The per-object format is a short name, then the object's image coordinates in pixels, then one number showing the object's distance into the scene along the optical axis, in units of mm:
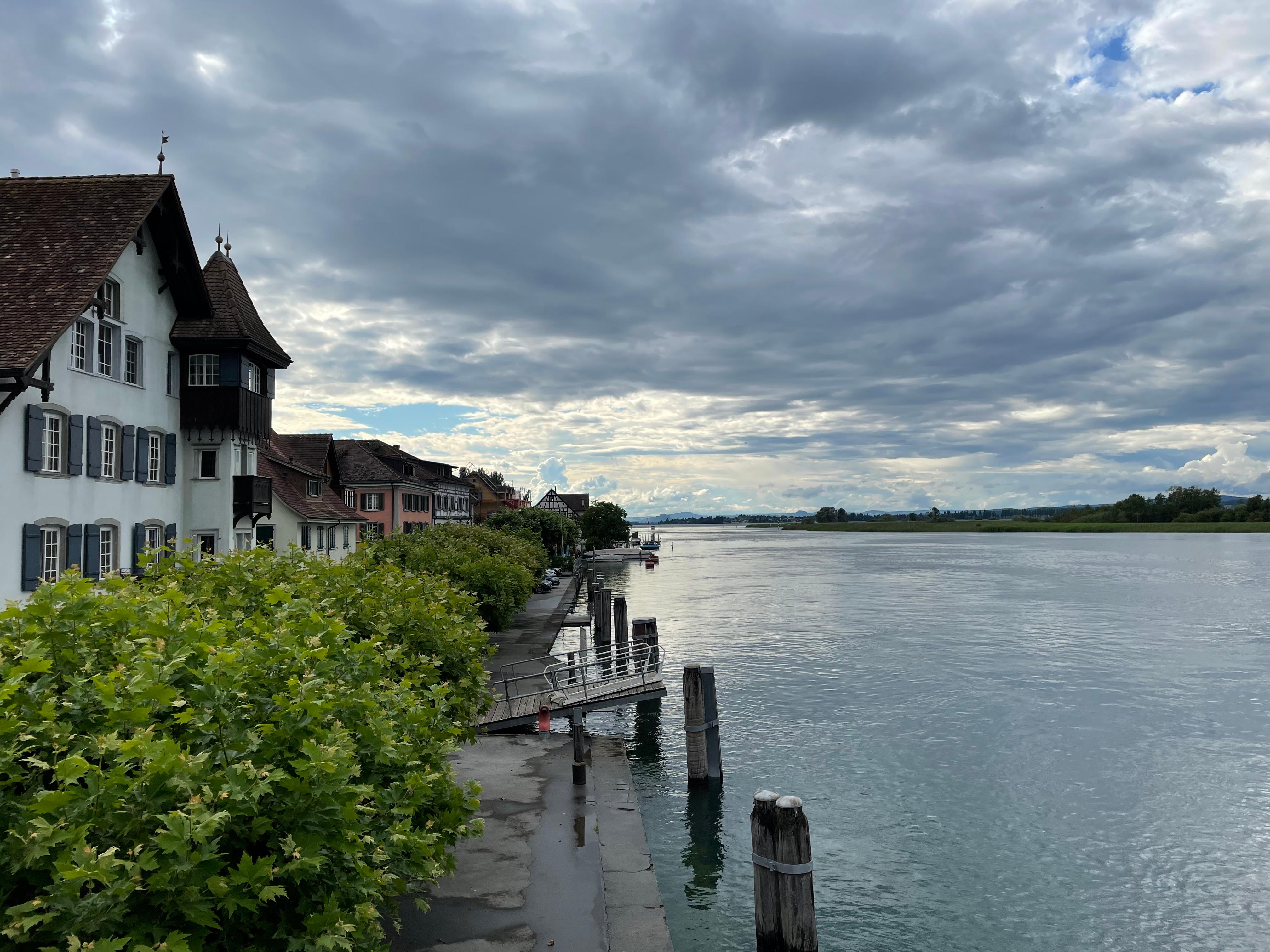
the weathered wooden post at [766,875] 11531
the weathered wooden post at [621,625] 41969
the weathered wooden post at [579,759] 18469
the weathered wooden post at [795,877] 11344
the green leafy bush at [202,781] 5066
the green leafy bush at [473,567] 35594
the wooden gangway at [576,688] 23141
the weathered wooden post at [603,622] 46031
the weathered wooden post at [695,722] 21891
